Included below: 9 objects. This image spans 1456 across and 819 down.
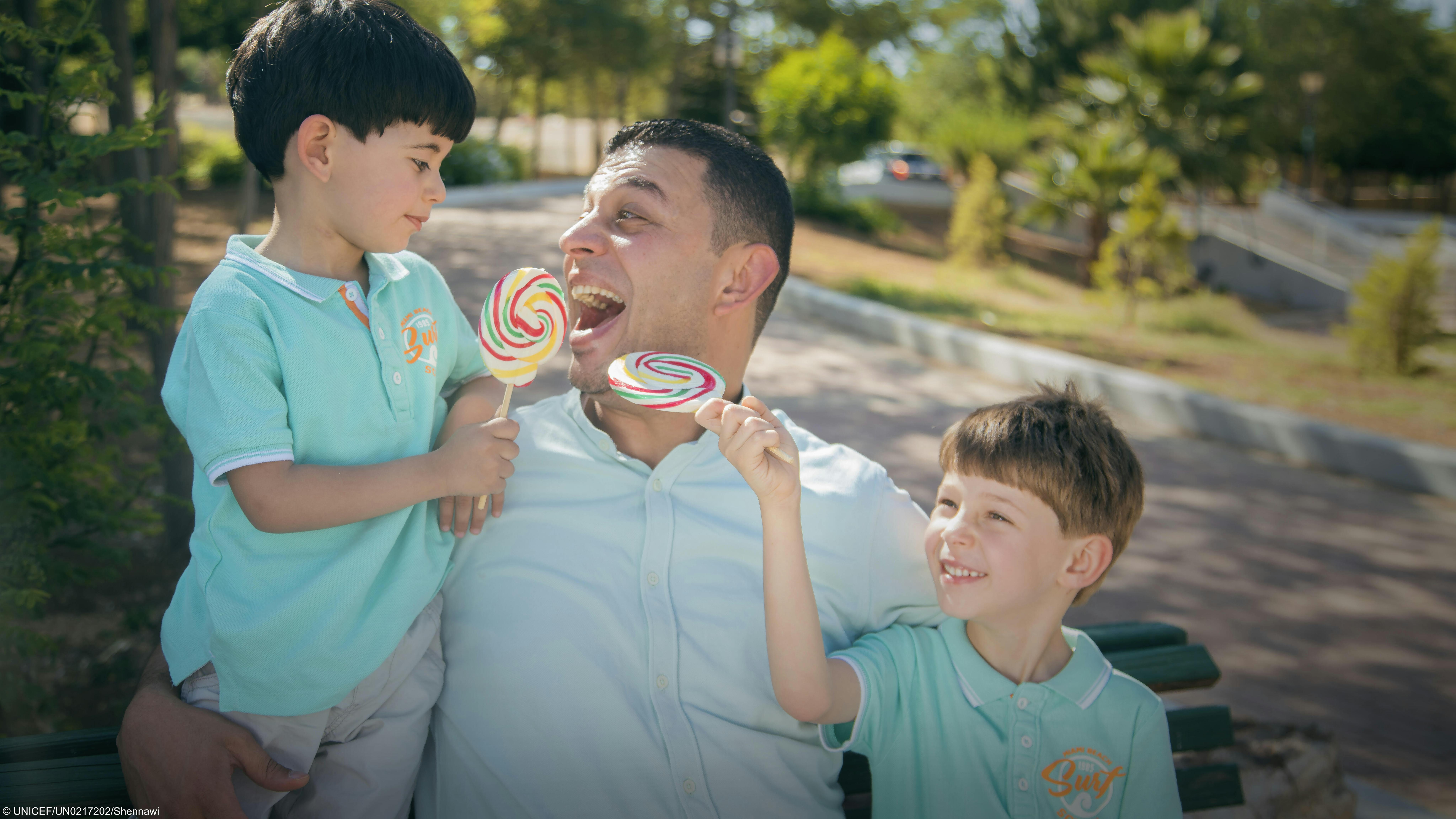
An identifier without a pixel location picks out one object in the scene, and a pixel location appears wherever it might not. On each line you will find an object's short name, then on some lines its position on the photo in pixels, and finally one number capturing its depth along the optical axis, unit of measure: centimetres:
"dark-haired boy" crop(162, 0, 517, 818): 174
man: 208
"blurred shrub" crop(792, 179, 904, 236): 1880
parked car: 3191
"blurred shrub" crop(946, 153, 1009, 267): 1788
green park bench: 186
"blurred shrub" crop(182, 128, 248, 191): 1925
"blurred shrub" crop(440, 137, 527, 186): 1922
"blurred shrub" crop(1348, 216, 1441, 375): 1002
